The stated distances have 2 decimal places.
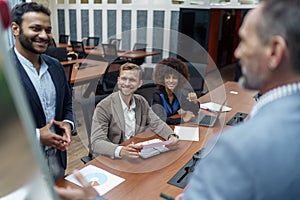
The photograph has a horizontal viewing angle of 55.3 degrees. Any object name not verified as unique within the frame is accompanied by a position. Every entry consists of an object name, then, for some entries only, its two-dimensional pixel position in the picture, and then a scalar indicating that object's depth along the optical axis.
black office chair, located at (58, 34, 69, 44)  8.31
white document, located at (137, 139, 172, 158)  1.76
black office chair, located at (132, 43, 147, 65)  6.97
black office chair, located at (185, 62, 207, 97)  3.14
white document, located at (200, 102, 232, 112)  2.71
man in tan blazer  1.78
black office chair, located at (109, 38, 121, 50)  7.14
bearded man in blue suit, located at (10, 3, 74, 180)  1.62
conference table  1.40
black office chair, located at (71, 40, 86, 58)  6.74
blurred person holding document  0.53
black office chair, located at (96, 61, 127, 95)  3.50
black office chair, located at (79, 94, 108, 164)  2.15
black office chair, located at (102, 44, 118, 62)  6.31
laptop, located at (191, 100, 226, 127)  2.36
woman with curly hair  2.50
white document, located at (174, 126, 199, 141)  2.06
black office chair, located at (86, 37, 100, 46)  7.89
